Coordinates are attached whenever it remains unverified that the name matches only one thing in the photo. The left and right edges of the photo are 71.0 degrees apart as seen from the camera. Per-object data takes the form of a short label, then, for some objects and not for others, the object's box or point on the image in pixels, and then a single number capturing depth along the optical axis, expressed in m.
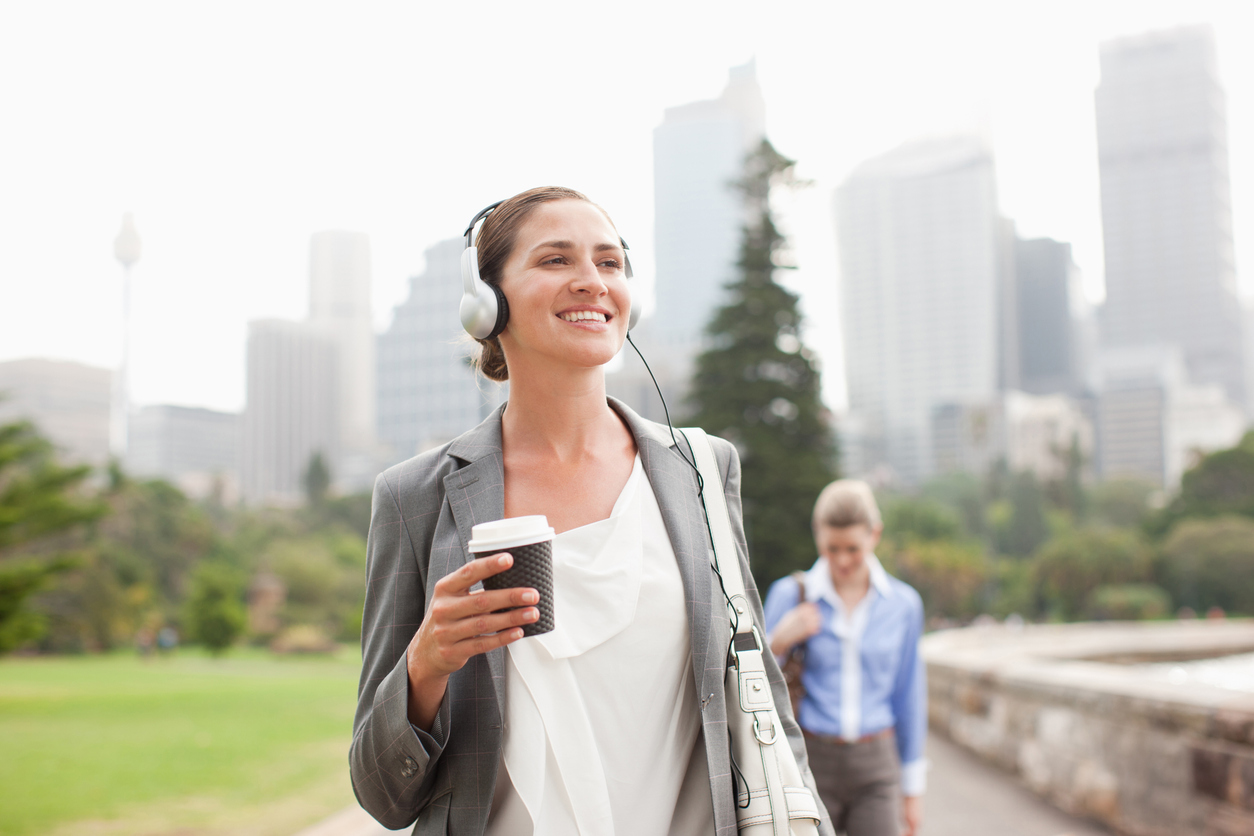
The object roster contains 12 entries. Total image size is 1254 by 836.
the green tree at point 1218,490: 52.84
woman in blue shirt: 3.18
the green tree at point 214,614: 37.56
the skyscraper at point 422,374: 88.12
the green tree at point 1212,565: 46.75
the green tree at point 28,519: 13.85
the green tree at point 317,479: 71.82
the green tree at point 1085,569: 49.16
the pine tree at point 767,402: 16.69
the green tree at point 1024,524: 63.43
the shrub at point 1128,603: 47.31
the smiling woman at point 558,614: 1.33
